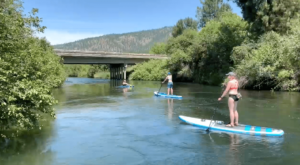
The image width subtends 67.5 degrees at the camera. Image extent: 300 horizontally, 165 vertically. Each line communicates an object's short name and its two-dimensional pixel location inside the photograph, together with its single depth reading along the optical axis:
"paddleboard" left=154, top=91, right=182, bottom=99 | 17.22
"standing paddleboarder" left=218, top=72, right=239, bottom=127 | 8.19
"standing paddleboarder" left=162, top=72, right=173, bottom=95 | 18.02
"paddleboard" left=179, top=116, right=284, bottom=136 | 7.73
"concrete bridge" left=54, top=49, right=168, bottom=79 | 42.11
